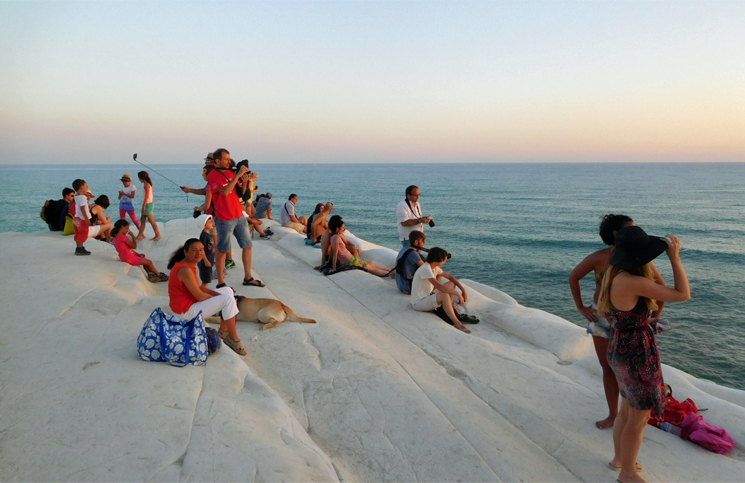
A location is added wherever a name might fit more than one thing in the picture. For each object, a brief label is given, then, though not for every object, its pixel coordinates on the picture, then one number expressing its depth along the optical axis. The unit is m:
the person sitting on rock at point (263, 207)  18.28
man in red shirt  7.41
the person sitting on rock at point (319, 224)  11.80
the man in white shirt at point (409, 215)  9.24
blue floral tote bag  4.56
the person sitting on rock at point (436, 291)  7.38
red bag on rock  4.56
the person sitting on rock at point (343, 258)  9.95
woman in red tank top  5.03
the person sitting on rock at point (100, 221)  10.21
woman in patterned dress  3.11
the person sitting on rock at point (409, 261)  8.16
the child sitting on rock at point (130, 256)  8.62
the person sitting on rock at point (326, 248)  10.15
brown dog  6.32
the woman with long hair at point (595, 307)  4.04
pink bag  4.25
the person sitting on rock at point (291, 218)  16.16
